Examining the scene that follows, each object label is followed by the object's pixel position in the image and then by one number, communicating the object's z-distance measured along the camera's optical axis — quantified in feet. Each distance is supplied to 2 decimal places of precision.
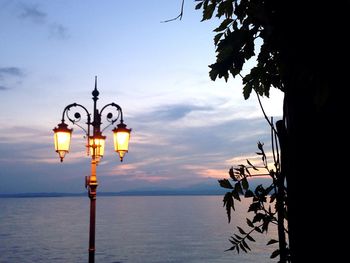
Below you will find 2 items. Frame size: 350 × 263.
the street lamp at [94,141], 31.78
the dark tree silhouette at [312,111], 3.50
